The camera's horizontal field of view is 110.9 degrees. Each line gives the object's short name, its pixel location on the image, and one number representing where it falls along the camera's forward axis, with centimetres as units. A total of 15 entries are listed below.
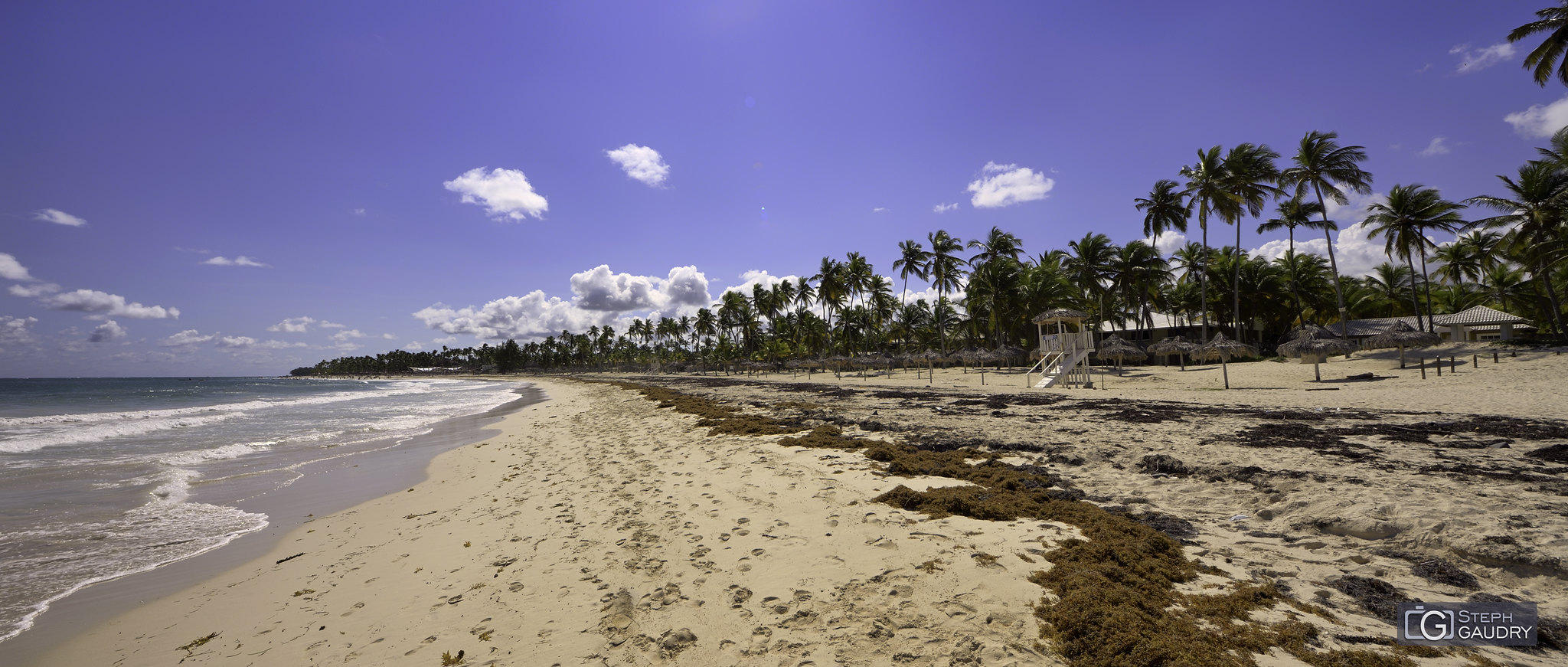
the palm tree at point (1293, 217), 3925
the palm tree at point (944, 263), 5478
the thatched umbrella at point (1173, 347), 3020
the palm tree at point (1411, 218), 3431
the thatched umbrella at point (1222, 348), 2466
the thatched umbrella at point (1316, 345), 2417
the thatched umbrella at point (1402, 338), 2514
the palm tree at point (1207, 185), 3628
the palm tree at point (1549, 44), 2141
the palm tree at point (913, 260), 5681
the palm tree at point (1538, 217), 2753
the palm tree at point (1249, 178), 3578
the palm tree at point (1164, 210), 3978
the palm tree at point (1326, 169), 3469
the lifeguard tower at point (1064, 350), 2739
